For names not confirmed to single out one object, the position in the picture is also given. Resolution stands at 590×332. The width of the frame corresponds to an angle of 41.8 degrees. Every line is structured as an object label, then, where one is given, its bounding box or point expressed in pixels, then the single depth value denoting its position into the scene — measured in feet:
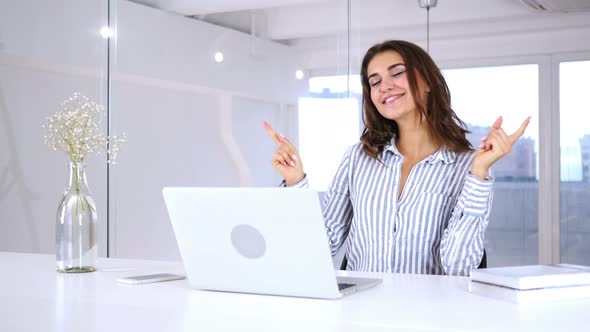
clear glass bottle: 6.98
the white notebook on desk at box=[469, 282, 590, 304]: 5.15
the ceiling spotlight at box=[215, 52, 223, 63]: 13.28
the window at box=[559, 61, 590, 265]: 21.02
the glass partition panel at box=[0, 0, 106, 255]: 13.11
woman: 8.09
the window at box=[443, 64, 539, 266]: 21.74
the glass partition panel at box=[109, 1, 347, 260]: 13.14
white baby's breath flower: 7.23
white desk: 4.58
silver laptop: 5.22
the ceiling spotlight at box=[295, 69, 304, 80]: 13.64
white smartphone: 6.27
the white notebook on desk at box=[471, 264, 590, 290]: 5.22
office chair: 8.09
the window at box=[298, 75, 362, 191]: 13.48
